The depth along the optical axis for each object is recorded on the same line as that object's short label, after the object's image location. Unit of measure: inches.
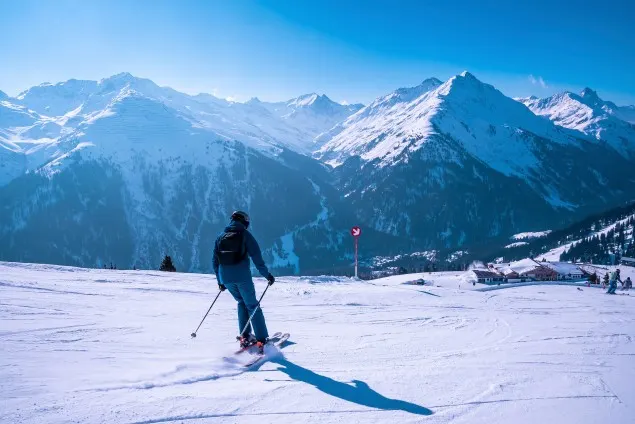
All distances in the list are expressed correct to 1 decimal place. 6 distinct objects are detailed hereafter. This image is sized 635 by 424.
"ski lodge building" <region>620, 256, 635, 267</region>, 5467.5
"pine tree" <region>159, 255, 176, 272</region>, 1573.6
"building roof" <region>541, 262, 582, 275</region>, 4649.1
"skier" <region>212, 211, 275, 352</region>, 285.0
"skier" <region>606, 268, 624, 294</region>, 796.0
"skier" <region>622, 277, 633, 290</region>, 1077.1
